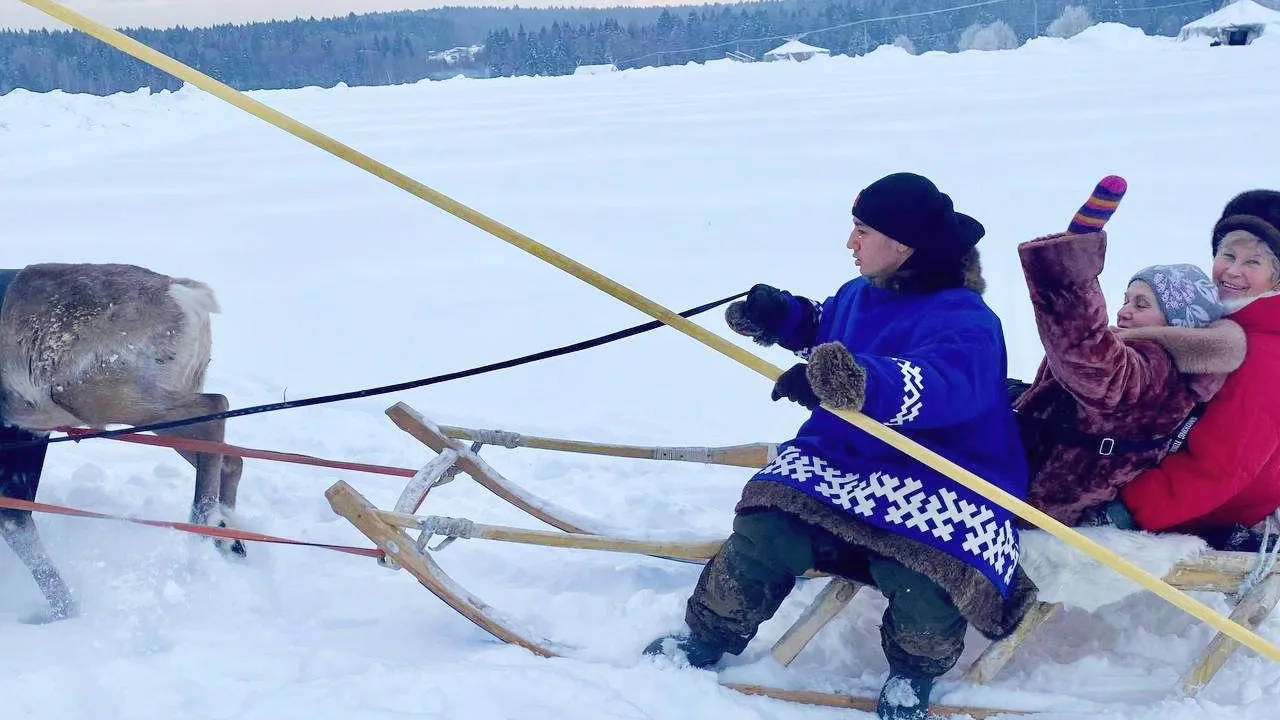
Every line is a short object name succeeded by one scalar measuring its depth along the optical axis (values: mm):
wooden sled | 2713
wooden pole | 2307
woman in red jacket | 2590
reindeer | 3297
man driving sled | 2477
